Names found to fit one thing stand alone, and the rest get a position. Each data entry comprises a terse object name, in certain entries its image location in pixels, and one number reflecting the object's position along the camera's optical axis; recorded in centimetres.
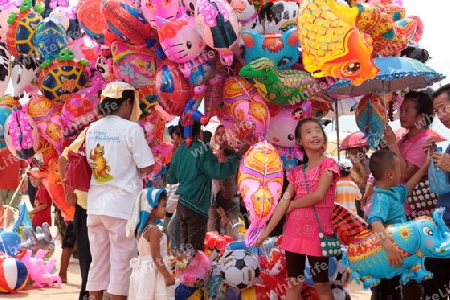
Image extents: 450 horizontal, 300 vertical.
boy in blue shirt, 416
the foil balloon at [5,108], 680
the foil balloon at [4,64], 687
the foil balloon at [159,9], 514
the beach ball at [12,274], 658
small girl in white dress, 462
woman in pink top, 469
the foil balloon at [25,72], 666
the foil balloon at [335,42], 432
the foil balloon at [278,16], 520
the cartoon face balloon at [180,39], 503
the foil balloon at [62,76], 638
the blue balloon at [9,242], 697
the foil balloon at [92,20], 602
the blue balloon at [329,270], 474
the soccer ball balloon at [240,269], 498
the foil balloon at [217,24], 480
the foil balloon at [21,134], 645
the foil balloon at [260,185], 453
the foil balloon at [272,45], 503
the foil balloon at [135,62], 551
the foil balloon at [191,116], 529
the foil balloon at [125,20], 530
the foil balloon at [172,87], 520
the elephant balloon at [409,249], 409
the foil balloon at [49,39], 636
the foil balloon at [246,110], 498
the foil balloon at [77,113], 623
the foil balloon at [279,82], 479
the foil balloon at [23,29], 655
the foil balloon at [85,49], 690
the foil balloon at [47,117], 645
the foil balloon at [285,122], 517
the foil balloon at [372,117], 543
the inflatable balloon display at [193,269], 516
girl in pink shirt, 437
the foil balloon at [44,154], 670
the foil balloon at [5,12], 684
